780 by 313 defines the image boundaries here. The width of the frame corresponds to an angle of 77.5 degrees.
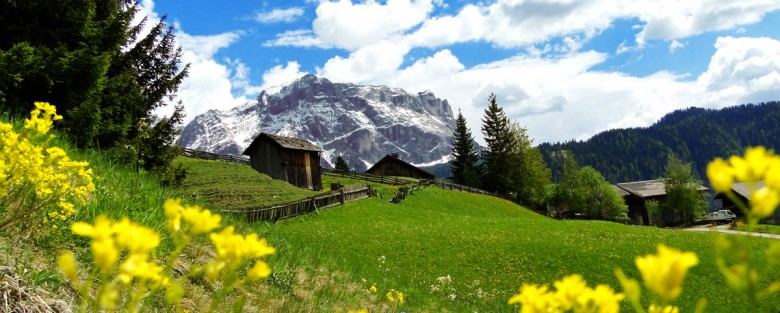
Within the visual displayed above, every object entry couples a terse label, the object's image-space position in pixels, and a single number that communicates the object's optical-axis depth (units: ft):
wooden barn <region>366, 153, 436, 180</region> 258.37
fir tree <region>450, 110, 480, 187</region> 250.57
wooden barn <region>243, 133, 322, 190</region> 152.35
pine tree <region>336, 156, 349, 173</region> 305.53
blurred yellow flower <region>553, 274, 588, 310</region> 3.67
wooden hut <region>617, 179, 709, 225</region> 311.58
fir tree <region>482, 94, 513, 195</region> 224.94
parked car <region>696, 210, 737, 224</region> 247.91
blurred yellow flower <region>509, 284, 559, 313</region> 3.92
